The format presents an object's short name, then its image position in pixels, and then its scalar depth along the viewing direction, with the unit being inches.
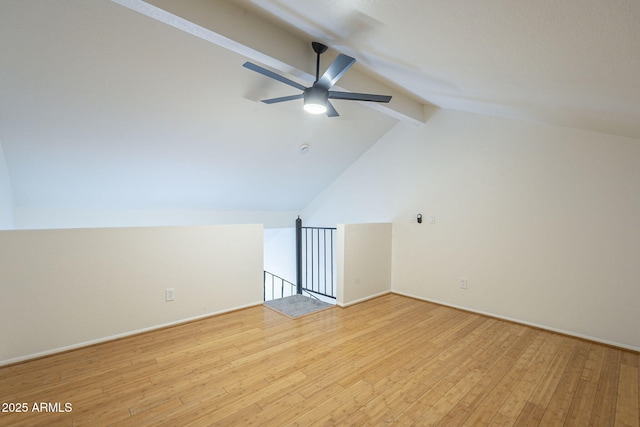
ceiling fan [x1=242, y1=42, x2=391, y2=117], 82.7
